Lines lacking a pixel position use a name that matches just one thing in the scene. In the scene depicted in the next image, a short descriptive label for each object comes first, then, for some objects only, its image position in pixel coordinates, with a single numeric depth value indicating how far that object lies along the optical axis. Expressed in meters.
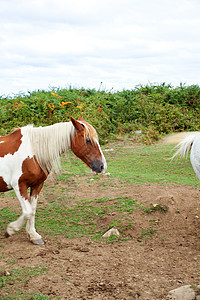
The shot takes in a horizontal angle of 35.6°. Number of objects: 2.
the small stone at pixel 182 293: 2.93
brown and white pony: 4.14
